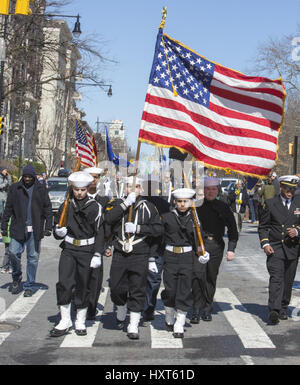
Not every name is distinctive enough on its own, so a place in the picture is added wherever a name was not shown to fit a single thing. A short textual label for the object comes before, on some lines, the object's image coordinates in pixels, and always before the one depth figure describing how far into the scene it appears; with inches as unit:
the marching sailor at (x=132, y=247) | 311.4
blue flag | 762.2
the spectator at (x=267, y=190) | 808.9
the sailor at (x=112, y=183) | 704.7
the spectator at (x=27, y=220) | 418.3
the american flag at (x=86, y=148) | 732.0
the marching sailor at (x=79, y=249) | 311.9
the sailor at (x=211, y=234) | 349.1
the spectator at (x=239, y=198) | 808.1
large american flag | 337.7
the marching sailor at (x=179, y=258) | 313.4
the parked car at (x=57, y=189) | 1122.5
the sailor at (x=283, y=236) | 351.3
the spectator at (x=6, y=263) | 494.6
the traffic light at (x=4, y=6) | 533.3
